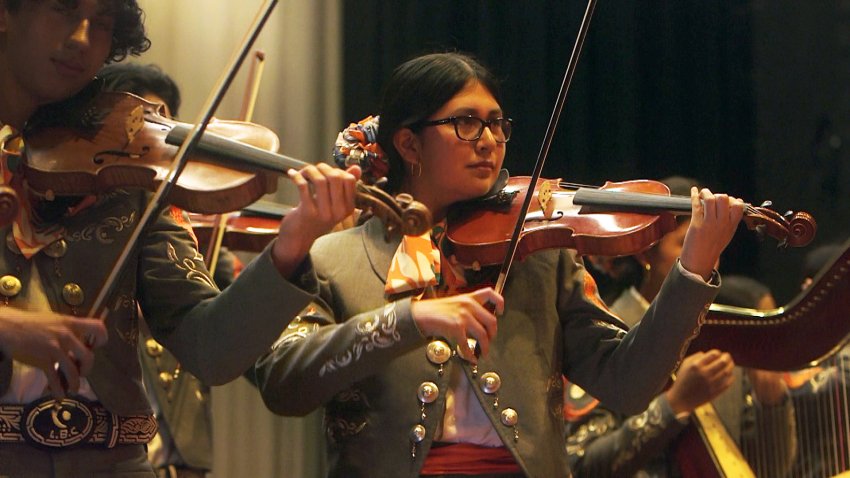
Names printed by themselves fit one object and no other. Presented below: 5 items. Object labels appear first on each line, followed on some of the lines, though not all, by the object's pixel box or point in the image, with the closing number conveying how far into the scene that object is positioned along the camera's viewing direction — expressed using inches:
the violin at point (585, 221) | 298.2
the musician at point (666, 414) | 324.5
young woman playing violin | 297.0
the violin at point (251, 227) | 323.4
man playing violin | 287.6
